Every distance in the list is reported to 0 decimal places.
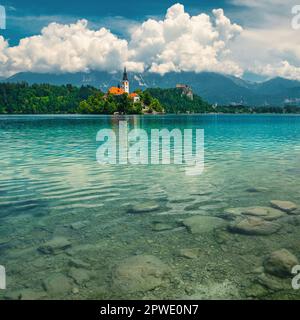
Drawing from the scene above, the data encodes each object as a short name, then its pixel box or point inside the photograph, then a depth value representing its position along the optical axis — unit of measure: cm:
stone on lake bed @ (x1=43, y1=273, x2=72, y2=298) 910
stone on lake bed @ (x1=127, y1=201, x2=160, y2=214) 1616
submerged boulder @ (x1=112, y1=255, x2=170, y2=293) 935
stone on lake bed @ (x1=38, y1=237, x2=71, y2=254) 1171
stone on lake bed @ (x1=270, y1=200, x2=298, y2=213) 1613
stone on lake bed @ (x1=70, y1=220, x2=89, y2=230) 1397
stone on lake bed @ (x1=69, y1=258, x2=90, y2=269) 1056
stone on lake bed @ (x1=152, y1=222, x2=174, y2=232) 1373
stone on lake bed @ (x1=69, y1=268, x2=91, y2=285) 969
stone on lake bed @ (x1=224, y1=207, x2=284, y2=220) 1505
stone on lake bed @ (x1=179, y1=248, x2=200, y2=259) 1122
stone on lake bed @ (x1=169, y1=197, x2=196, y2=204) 1800
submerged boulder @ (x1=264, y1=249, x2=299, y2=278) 995
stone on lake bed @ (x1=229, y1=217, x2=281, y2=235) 1317
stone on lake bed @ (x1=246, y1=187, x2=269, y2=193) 2027
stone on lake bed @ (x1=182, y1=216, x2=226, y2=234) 1359
